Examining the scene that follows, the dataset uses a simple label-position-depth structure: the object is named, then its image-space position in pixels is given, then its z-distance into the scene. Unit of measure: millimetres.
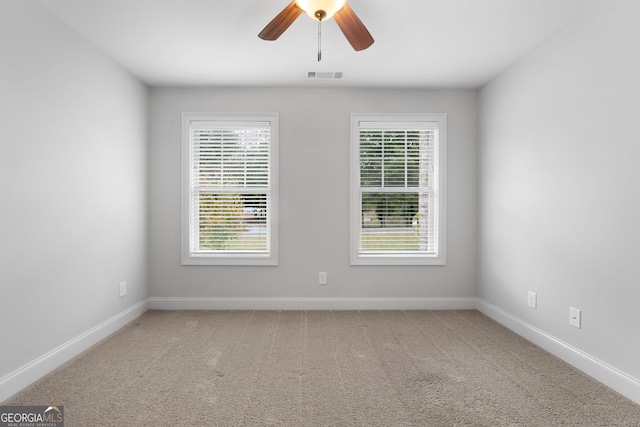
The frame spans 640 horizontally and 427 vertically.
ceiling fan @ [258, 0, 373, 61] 2062
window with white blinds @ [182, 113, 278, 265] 3982
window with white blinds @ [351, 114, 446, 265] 4000
